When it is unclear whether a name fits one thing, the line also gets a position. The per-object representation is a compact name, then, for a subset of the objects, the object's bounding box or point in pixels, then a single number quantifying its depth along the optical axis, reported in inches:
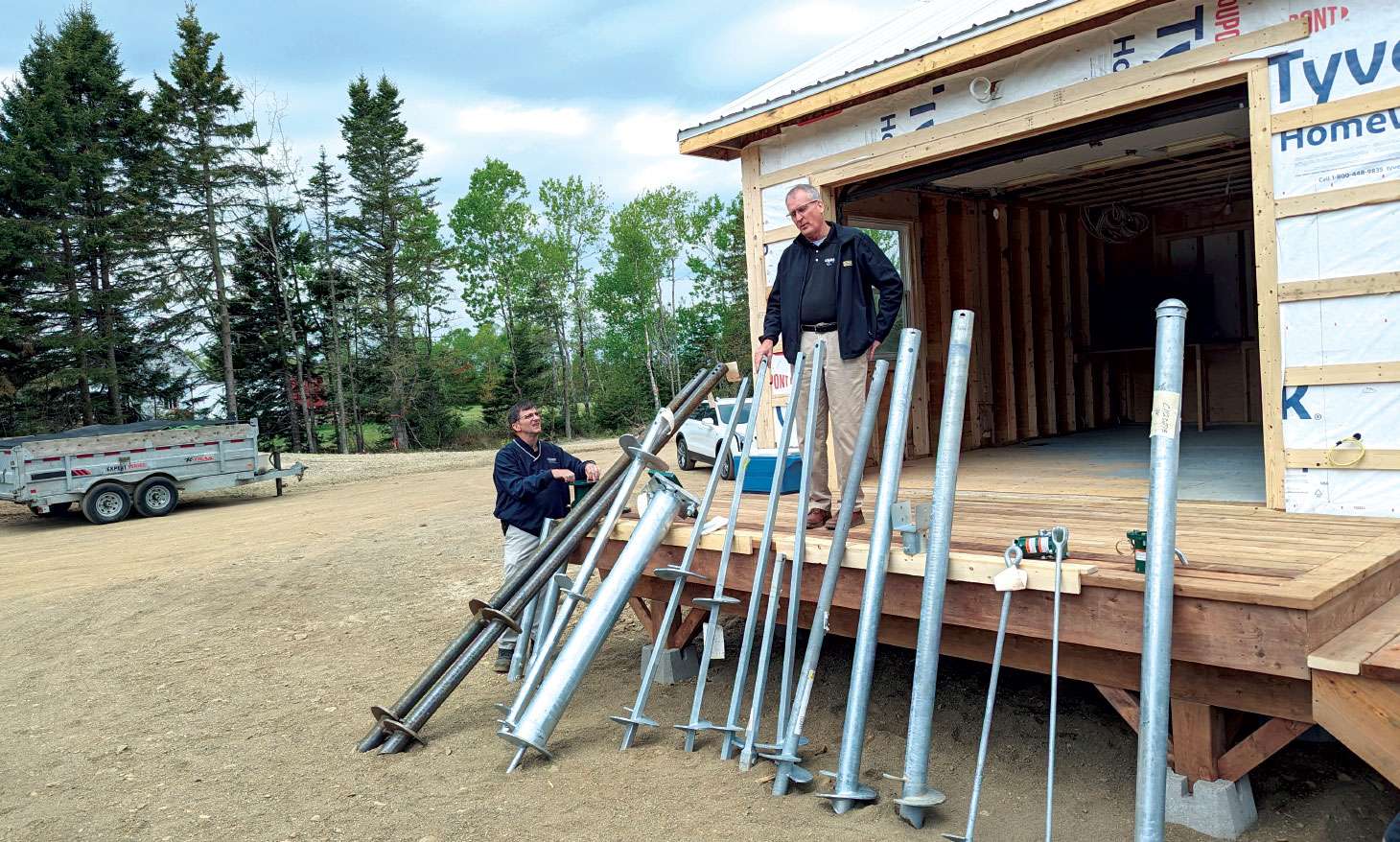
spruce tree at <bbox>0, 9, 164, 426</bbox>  814.5
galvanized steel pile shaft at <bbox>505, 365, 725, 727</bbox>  170.9
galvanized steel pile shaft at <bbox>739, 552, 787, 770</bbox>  154.0
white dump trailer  488.7
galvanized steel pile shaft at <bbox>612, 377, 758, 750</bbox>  167.8
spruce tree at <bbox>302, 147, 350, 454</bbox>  1125.1
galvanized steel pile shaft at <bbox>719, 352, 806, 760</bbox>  156.9
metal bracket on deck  141.6
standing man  170.4
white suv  534.0
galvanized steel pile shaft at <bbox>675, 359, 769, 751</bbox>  159.6
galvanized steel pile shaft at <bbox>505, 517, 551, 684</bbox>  212.2
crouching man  212.7
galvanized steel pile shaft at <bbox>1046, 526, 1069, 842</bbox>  112.0
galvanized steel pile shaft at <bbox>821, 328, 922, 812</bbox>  138.9
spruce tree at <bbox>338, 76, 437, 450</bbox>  1129.4
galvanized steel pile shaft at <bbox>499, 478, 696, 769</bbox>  161.6
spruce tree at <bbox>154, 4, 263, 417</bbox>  947.3
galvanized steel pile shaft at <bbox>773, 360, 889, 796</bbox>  146.2
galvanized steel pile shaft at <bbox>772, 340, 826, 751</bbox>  155.2
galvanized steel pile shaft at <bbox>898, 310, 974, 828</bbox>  129.3
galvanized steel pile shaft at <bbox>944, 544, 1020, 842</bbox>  116.5
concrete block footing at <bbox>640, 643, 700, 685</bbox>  206.5
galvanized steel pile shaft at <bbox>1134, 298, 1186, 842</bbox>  102.8
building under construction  117.3
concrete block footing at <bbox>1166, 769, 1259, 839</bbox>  120.6
